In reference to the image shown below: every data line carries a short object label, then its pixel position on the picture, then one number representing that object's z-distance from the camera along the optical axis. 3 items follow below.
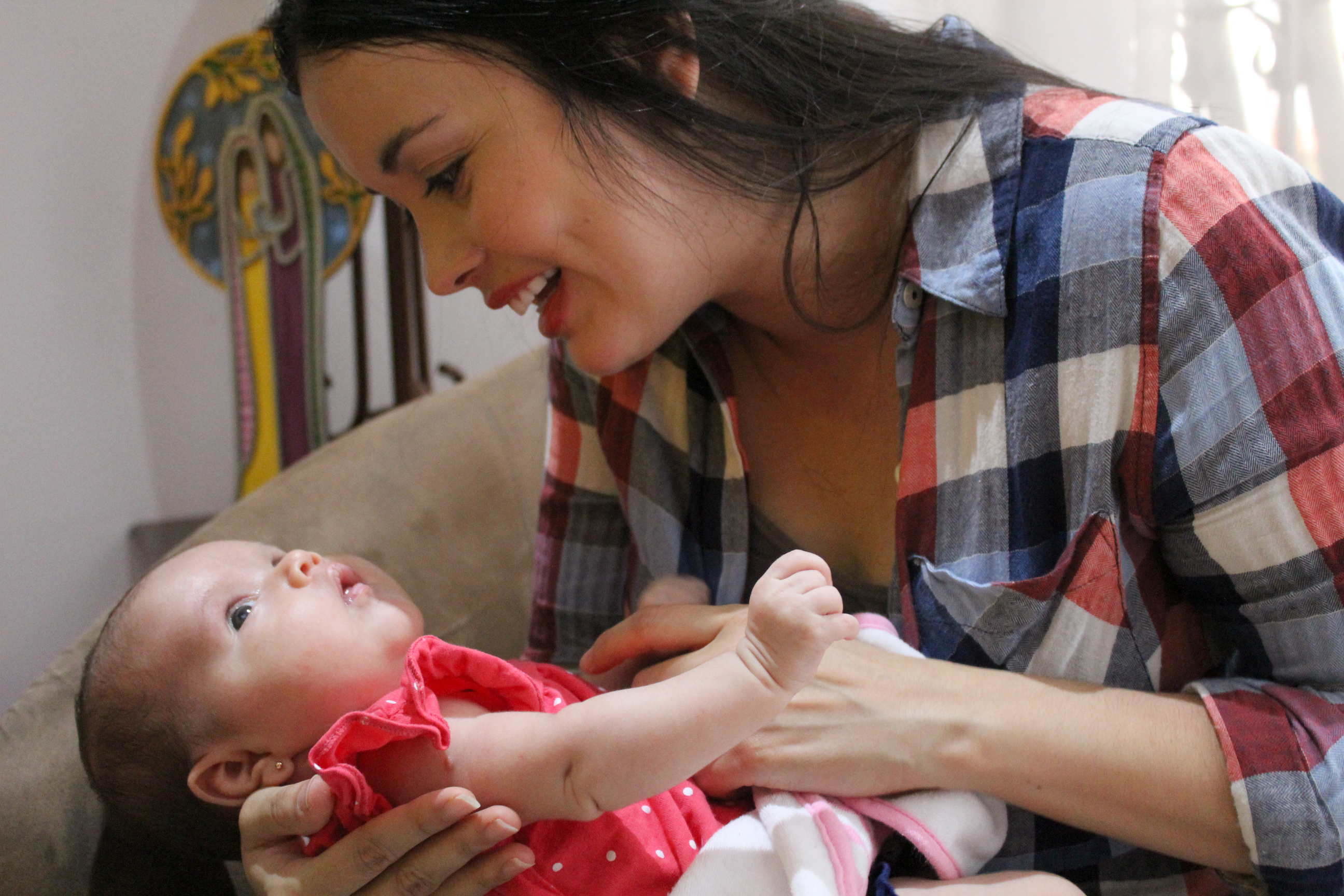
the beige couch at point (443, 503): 1.48
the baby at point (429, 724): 0.73
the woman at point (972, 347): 0.79
